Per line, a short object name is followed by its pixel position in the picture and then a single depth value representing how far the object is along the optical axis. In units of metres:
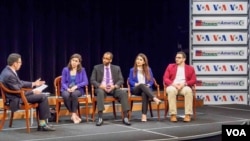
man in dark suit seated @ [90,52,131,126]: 6.68
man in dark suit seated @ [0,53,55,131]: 5.94
